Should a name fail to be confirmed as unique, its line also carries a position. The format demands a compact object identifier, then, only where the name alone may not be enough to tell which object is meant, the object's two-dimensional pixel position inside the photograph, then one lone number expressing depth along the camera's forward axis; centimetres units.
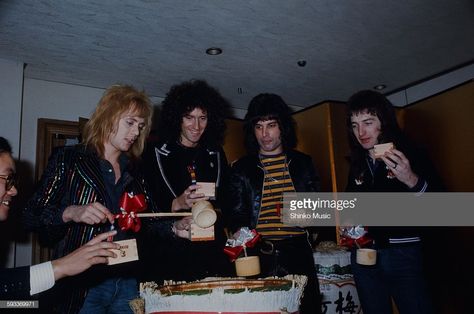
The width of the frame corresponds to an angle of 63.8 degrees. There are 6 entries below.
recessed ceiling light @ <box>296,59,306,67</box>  388
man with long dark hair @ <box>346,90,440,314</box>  186
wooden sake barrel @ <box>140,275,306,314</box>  107
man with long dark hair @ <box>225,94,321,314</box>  220
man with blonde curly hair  151
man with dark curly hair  205
